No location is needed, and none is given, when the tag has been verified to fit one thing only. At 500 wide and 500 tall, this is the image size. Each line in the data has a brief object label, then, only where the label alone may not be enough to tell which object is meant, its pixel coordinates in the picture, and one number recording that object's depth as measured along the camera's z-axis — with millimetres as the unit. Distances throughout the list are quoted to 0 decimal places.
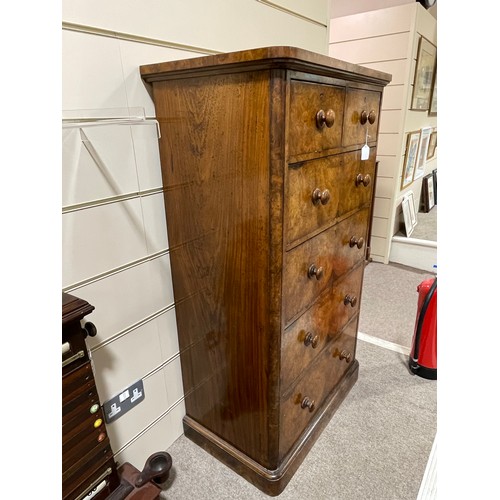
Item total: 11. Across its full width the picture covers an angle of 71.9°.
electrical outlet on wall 1186
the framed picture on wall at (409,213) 3354
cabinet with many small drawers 835
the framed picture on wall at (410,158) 3144
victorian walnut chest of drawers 897
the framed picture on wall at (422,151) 3453
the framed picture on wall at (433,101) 3427
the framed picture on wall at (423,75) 2904
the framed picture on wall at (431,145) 3784
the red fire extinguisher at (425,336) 1733
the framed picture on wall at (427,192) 3867
